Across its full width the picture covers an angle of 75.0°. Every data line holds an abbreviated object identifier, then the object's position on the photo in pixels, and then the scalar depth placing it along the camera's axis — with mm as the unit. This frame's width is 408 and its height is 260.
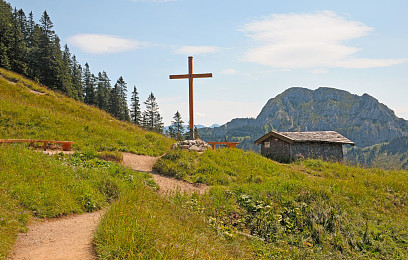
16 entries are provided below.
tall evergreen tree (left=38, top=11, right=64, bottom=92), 44625
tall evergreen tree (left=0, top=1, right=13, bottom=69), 39156
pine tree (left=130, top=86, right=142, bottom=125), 63969
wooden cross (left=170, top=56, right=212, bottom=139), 15656
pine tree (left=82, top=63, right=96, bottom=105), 62812
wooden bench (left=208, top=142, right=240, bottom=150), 17953
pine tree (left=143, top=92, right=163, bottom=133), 69125
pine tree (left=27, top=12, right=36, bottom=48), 62441
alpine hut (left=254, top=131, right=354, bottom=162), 22828
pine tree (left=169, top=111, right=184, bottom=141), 60238
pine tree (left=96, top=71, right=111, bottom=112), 63781
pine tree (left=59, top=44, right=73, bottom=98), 47312
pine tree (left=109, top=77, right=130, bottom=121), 63969
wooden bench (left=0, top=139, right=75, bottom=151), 12152
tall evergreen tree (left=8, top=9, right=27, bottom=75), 43250
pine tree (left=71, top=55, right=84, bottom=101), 62600
